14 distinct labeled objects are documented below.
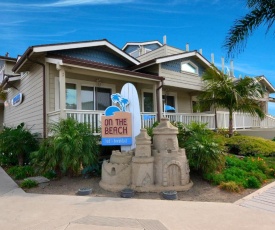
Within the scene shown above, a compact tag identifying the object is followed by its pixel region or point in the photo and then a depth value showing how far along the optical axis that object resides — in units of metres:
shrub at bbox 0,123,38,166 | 9.20
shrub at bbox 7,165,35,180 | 7.70
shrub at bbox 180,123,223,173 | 6.76
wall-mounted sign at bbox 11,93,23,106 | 12.27
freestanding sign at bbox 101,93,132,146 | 7.24
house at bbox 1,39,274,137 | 9.28
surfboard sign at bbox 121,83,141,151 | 7.33
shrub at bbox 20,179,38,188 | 6.52
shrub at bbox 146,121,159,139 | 7.76
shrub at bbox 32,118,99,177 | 6.81
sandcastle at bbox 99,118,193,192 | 6.15
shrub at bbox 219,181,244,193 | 5.95
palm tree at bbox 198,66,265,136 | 12.48
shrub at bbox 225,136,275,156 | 10.39
